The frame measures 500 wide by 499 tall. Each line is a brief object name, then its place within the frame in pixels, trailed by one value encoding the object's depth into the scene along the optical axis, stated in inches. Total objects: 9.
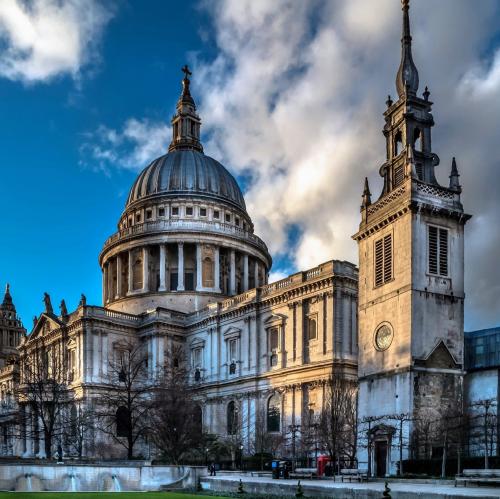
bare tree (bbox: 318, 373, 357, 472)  2224.2
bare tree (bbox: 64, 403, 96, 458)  3036.4
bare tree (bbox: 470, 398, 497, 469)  1924.2
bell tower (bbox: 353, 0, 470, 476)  2065.7
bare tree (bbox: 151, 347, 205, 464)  2529.5
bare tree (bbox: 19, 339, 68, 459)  2866.6
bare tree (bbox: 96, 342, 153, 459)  3016.7
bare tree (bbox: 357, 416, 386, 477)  2048.7
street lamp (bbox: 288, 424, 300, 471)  2430.6
